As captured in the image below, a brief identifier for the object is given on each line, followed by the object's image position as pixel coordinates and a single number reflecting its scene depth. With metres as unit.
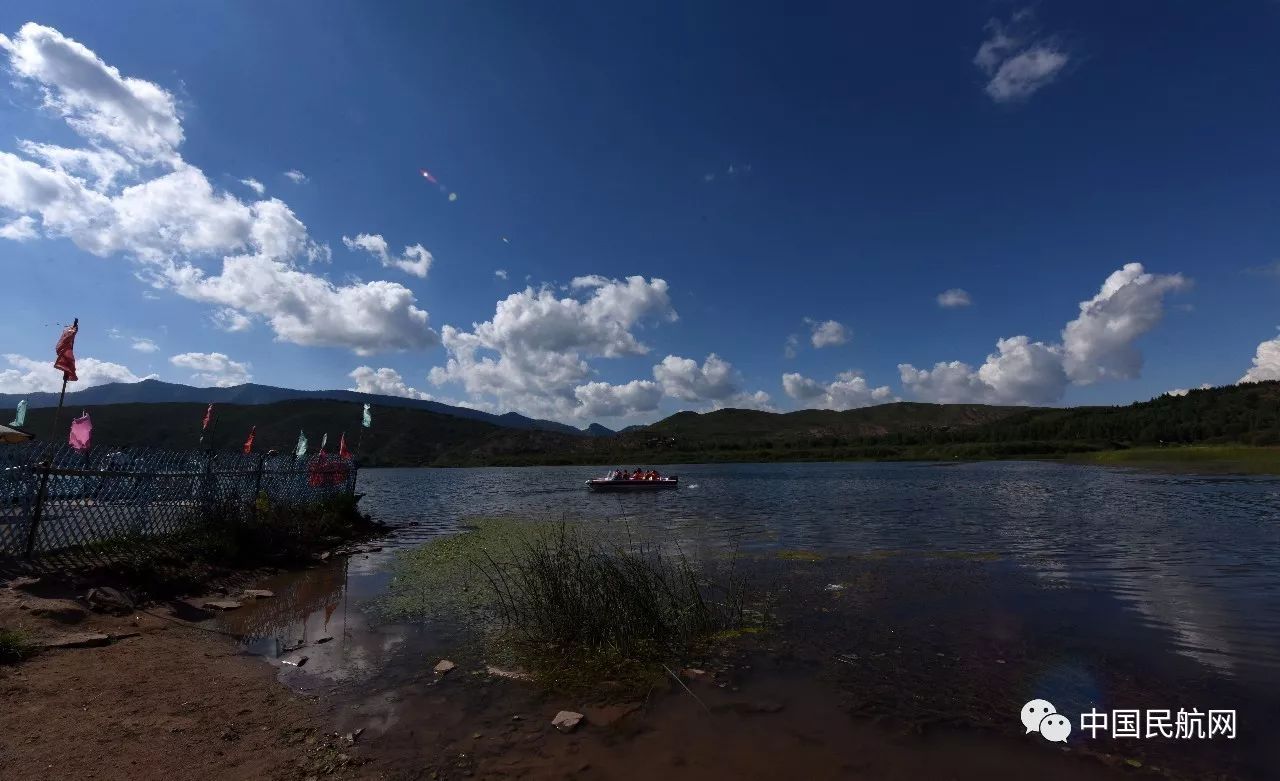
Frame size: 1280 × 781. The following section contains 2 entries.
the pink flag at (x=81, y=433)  14.63
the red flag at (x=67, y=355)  13.08
